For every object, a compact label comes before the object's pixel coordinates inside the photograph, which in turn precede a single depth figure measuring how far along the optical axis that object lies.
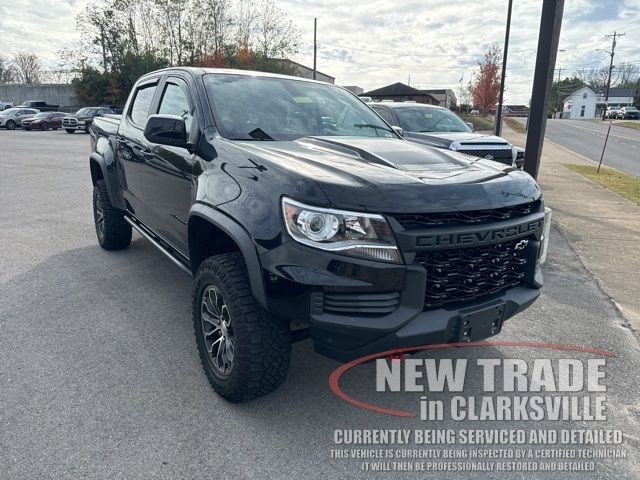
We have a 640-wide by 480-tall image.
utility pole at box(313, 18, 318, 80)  37.78
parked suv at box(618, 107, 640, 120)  72.31
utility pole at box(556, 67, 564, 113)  114.44
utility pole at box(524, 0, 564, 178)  6.62
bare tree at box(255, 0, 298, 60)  44.84
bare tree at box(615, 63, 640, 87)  115.25
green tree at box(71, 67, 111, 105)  42.72
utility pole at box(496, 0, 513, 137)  22.86
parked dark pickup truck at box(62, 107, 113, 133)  30.23
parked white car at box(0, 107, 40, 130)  34.91
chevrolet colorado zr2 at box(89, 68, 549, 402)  2.21
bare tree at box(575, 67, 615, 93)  110.19
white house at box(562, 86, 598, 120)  106.56
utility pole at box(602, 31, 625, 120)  73.75
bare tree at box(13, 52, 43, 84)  95.12
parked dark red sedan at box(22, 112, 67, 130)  33.56
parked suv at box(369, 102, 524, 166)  8.09
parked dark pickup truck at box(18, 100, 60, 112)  44.82
